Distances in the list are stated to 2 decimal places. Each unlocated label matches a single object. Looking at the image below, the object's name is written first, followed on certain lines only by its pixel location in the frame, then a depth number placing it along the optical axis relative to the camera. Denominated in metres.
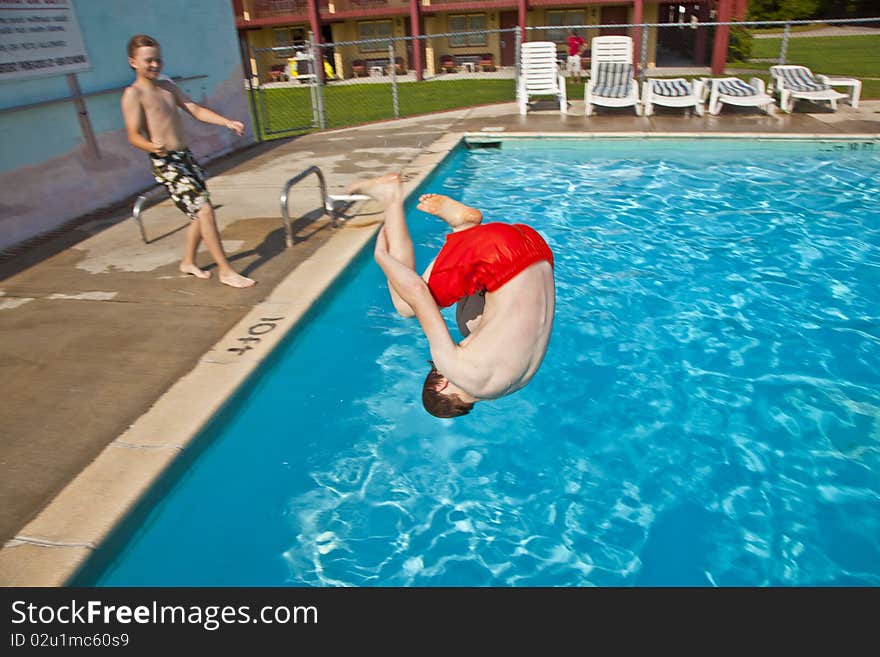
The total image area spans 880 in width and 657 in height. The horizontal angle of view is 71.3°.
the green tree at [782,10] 41.03
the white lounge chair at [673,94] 14.02
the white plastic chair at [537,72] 15.33
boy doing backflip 2.82
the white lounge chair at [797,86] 13.90
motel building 30.98
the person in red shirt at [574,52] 25.24
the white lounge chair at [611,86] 14.44
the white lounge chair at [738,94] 13.81
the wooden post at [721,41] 24.77
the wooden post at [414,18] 30.36
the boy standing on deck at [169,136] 5.25
